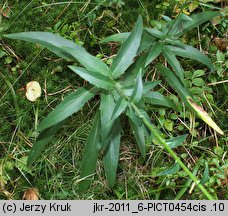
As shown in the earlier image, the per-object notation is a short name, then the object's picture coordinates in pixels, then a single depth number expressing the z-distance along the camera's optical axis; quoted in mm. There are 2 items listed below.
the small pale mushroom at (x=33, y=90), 846
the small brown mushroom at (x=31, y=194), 809
